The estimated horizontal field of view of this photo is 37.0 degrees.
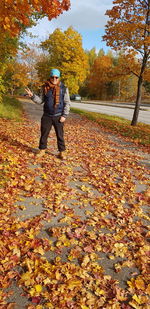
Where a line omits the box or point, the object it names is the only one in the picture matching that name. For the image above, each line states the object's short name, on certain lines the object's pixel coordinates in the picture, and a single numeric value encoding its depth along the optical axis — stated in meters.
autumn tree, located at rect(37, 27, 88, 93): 21.03
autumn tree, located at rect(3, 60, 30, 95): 23.52
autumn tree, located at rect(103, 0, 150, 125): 10.78
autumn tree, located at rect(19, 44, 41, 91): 39.78
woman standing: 5.42
